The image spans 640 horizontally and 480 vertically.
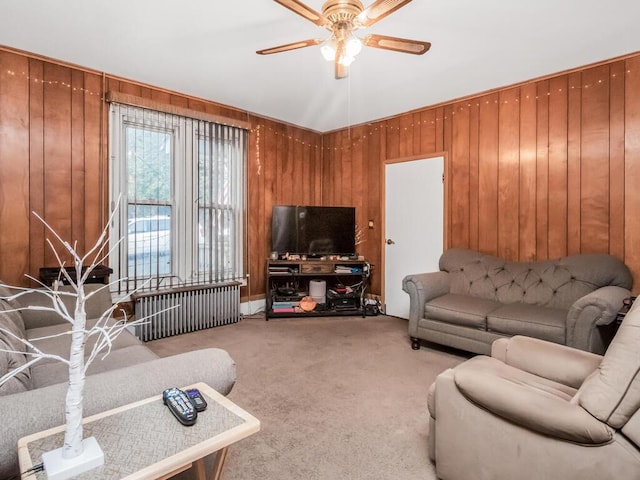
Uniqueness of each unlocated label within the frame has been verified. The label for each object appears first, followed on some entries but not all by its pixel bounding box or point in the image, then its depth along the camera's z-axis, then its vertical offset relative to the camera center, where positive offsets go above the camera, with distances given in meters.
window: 3.68 +0.44
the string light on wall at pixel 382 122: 3.23 +1.40
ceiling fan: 2.04 +1.25
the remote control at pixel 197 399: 1.26 -0.57
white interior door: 4.44 +0.17
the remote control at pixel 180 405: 1.18 -0.57
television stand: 4.61 -0.71
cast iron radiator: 3.70 -0.79
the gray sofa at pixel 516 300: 2.59 -0.56
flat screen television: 4.78 +0.08
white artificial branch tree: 0.98 -0.40
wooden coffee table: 1.00 -0.61
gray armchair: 1.20 -0.68
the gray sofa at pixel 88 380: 1.11 -0.55
